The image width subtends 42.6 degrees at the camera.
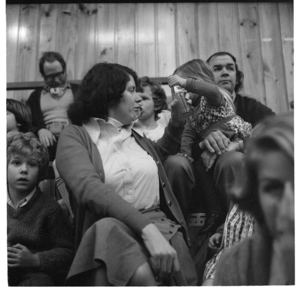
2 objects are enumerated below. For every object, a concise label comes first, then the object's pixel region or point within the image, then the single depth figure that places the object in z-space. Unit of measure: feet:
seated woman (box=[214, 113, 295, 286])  2.79
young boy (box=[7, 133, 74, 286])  2.89
